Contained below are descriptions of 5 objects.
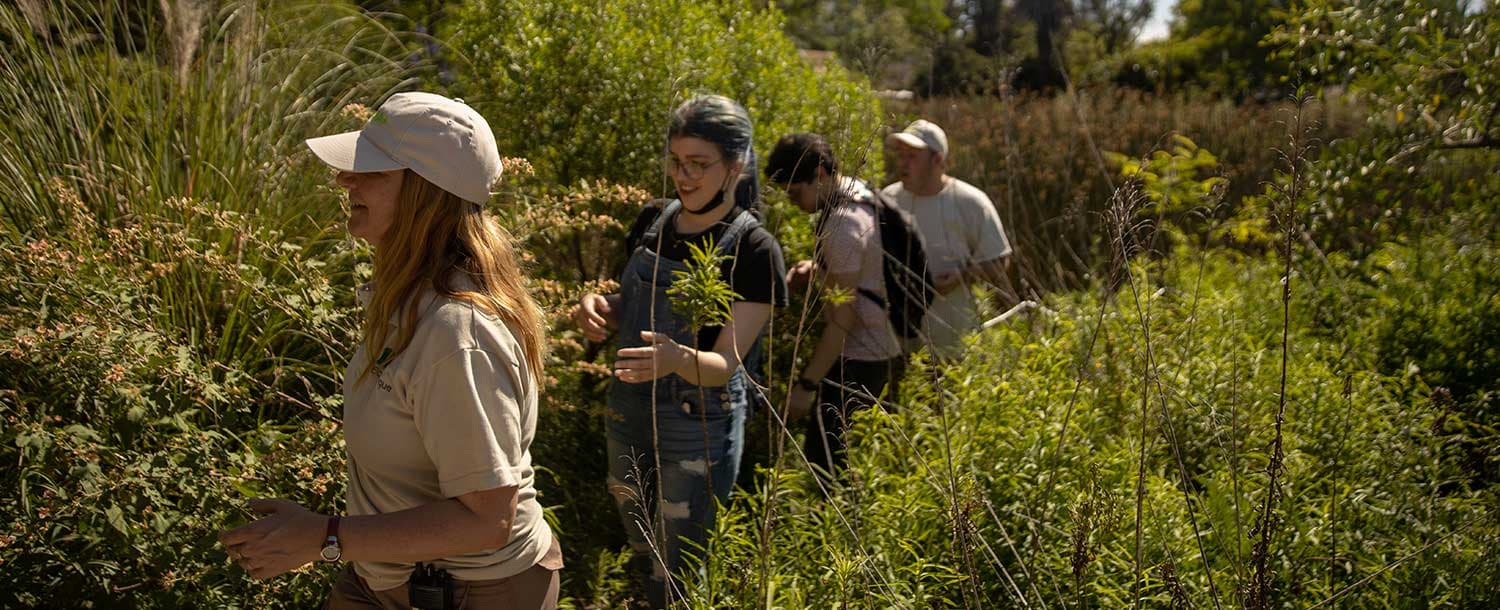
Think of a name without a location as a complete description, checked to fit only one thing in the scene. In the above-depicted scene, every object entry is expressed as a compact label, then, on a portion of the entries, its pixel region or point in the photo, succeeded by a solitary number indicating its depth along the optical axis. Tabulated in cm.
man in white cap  466
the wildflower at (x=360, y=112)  331
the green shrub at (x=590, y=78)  447
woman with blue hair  300
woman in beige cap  180
